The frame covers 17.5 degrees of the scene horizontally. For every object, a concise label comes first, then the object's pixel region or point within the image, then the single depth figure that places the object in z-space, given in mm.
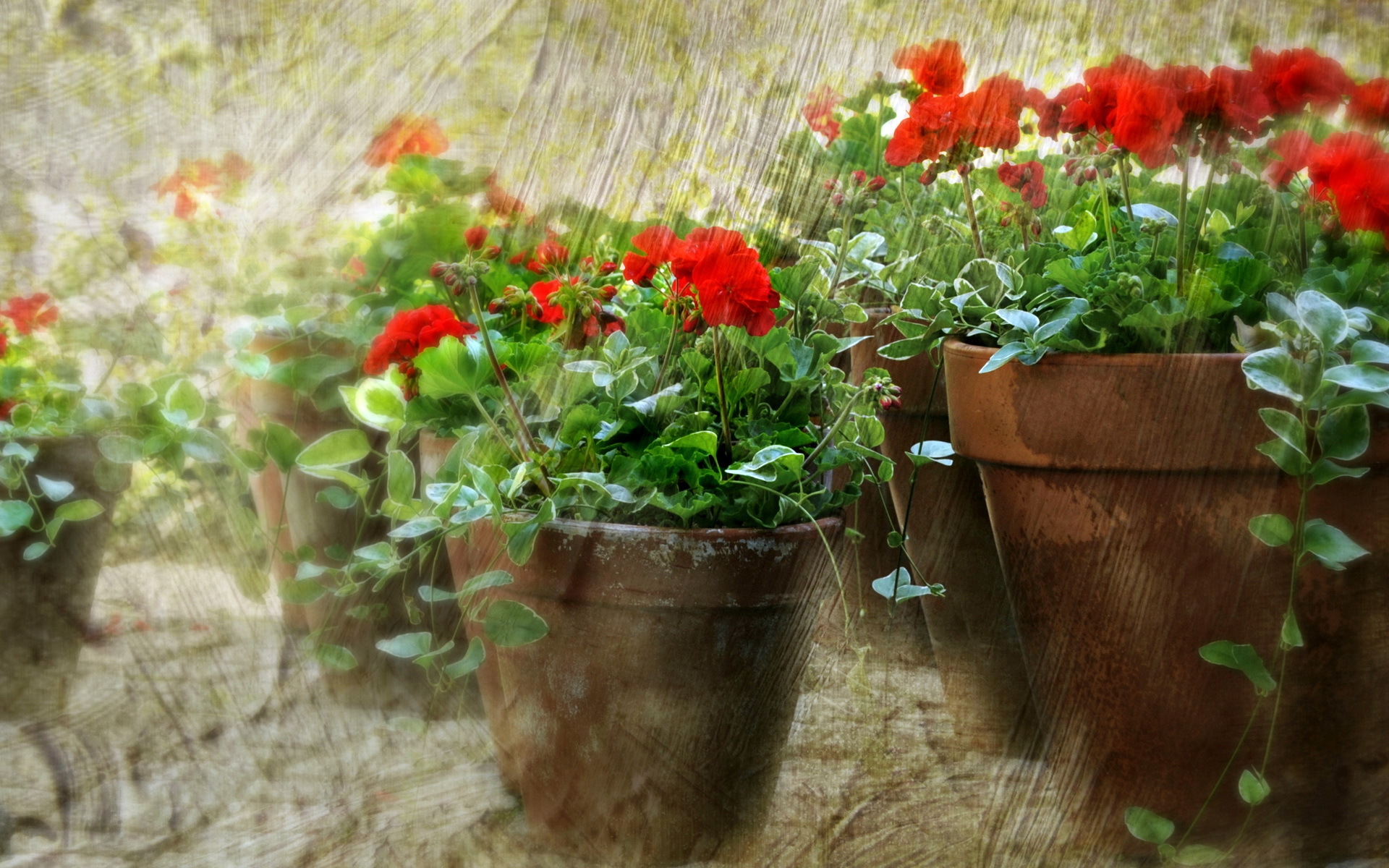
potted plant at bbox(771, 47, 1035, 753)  3153
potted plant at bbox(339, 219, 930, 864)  3015
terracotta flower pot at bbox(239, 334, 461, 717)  3029
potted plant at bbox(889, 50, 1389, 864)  2978
